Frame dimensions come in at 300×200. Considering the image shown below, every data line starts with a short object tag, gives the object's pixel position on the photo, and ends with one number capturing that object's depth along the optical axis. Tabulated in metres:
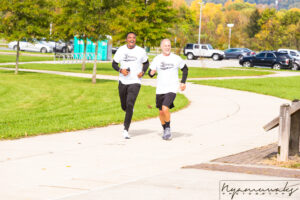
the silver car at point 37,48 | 63.66
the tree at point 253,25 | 107.88
